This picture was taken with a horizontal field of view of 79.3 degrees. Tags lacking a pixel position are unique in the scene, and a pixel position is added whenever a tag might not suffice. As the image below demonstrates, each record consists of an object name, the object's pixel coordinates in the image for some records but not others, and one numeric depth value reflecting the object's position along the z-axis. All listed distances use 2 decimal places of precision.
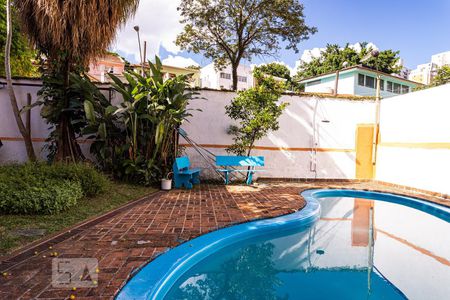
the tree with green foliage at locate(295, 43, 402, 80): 30.44
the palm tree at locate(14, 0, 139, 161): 6.46
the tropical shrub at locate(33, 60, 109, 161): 7.17
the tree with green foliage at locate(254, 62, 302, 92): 32.38
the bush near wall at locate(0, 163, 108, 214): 4.32
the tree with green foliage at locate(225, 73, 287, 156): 8.23
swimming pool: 3.09
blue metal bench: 8.39
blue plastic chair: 7.36
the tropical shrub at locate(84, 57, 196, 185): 7.23
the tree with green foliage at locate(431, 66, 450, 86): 26.01
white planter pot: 7.18
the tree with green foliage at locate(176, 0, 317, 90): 13.73
